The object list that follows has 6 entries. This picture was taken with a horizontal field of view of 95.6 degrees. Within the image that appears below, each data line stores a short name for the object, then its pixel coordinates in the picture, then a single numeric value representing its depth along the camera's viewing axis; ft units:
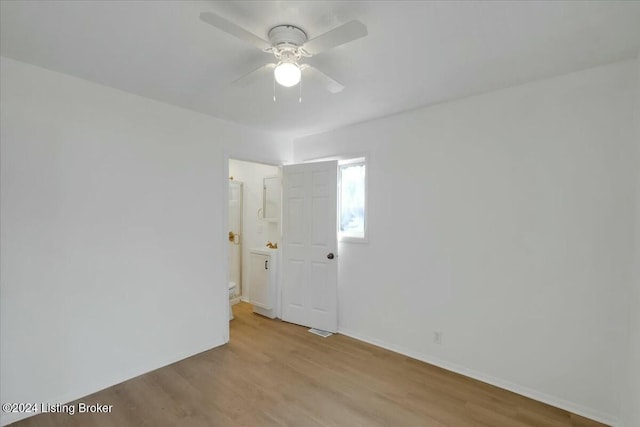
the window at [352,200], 11.59
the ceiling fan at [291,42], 4.56
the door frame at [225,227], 10.71
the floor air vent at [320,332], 11.44
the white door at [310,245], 11.70
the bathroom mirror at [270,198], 13.99
